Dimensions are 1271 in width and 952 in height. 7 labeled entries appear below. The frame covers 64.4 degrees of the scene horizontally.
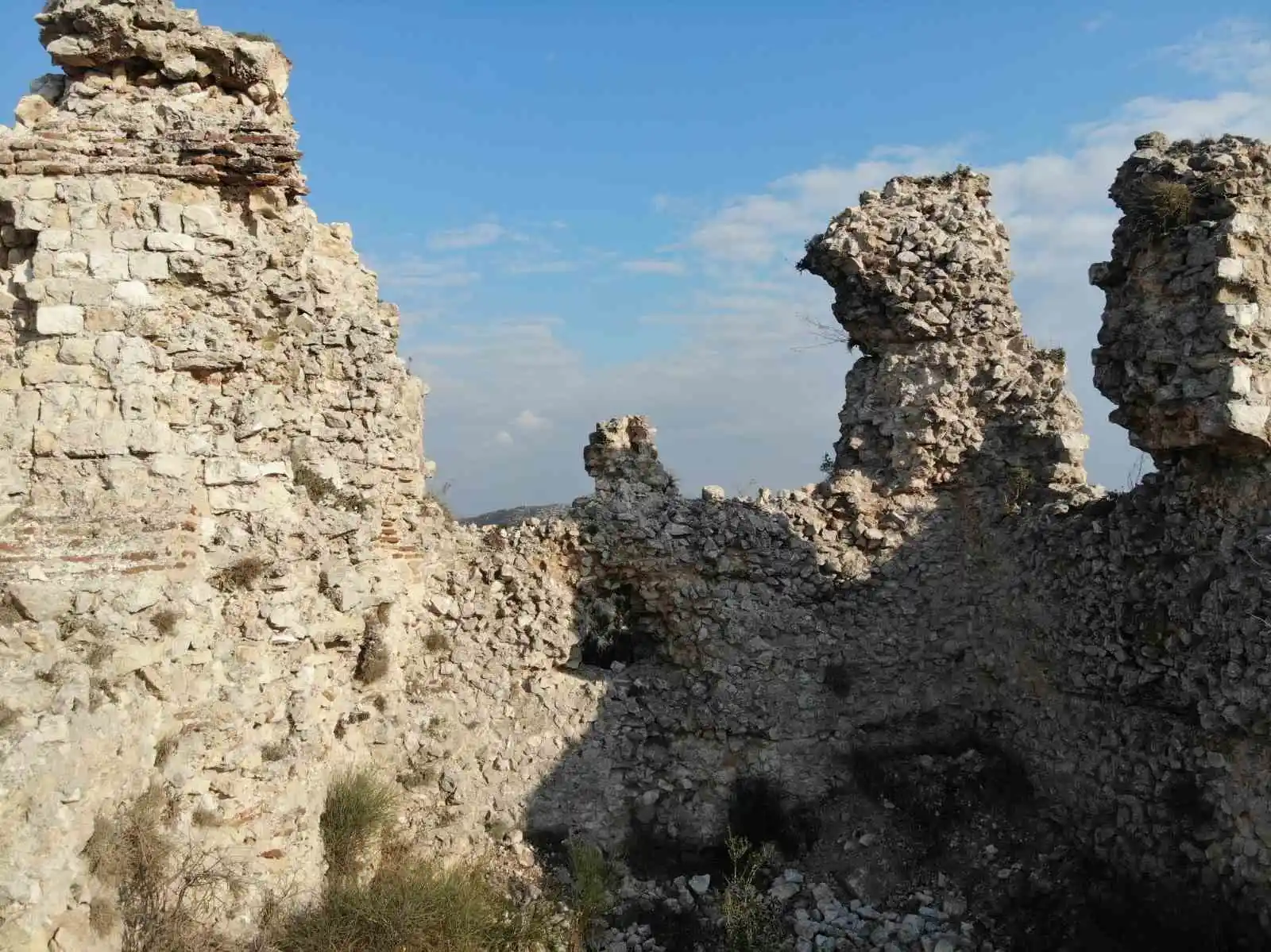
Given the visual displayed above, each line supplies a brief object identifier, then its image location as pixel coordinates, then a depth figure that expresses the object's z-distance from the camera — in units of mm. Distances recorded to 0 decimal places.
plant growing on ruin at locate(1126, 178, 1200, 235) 7293
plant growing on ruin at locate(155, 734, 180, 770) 5426
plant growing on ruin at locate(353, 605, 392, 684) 8016
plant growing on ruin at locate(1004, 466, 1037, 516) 9156
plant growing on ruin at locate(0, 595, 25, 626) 5070
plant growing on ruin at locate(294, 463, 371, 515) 7203
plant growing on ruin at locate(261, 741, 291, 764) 6094
